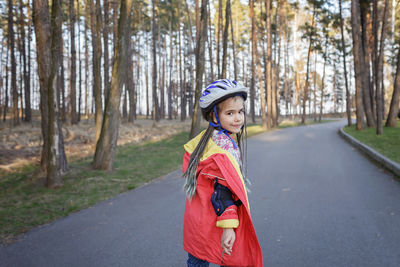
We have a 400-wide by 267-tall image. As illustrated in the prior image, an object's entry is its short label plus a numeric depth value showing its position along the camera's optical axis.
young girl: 2.04
